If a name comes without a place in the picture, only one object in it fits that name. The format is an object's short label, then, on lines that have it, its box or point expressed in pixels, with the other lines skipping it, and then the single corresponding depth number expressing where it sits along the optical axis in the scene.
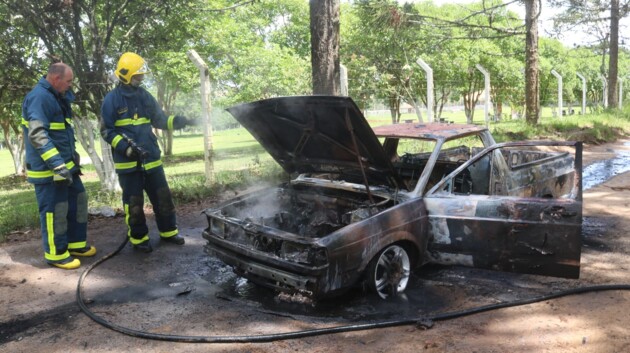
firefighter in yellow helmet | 5.12
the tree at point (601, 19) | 22.08
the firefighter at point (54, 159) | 4.71
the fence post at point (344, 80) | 9.84
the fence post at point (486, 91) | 14.04
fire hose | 3.35
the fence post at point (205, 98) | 8.24
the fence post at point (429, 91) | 10.89
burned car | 3.80
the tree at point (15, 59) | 9.67
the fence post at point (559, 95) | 19.83
